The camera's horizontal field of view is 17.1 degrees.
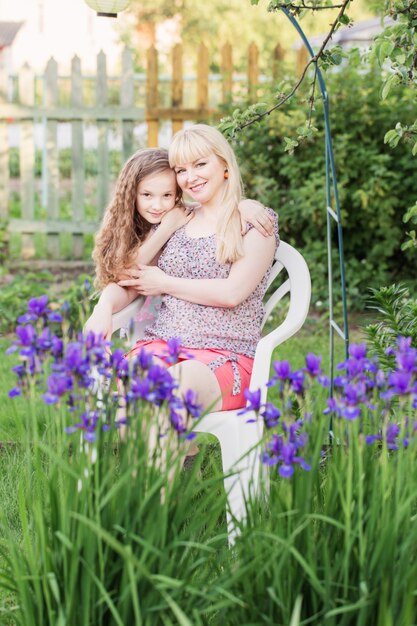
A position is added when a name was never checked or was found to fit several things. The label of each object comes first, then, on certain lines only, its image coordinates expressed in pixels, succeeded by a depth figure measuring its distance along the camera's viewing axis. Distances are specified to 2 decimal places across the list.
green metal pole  4.71
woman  4.59
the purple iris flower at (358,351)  2.87
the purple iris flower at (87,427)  2.73
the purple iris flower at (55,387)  2.68
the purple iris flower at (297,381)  2.75
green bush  7.44
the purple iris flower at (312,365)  2.74
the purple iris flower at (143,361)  2.84
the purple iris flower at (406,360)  2.69
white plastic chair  4.23
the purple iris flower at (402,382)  2.64
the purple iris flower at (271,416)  2.77
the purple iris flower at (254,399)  2.83
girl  4.74
